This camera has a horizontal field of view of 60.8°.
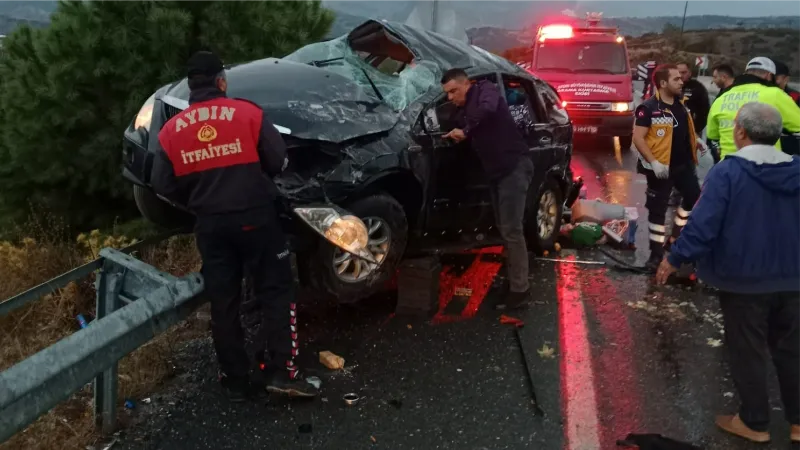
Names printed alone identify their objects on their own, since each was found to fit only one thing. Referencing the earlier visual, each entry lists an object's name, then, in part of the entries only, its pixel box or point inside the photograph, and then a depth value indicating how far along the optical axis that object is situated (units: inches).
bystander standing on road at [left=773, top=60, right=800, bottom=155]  224.1
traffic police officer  212.1
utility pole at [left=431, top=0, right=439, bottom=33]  685.3
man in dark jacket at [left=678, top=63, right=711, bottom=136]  331.6
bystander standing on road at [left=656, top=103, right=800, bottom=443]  135.0
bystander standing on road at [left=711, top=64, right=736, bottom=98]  294.5
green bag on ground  276.4
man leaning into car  196.2
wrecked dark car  171.9
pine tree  265.7
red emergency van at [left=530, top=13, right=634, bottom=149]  490.0
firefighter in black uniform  139.6
